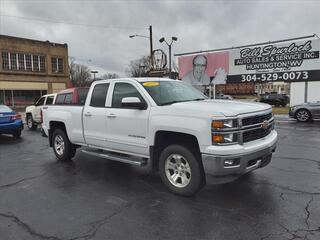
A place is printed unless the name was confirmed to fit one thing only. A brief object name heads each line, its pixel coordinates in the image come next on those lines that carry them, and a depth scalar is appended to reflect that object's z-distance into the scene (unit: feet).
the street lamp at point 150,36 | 81.55
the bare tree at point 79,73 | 266.36
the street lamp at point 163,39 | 76.26
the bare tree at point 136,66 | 264.76
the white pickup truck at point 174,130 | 13.73
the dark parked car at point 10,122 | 36.68
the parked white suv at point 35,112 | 45.89
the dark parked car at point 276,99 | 108.58
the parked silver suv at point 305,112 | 48.52
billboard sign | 66.23
